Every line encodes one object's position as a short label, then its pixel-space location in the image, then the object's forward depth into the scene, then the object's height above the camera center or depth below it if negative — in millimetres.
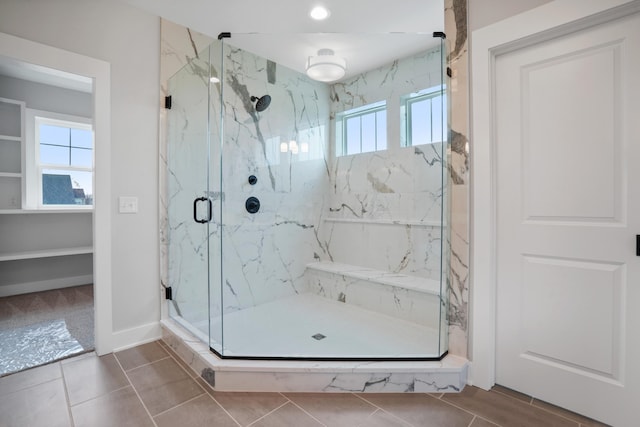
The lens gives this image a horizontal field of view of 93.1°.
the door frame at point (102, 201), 2094 +61
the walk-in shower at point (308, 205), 2227 +37
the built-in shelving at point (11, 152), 3385 +657
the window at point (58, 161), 3623 +616
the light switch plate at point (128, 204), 2229 +43
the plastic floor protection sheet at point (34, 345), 2006 -1001
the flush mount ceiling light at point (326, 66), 2820 +1343
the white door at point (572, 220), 1392 -55
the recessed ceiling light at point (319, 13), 2248 +1492
